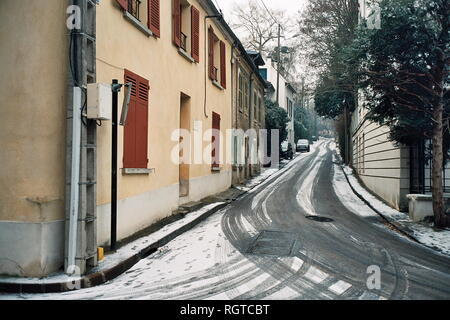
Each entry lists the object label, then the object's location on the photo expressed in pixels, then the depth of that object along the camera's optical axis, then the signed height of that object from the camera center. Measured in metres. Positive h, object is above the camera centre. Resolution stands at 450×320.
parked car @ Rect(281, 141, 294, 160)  32.98 +1.40
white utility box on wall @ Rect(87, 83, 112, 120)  5.15 +0.93
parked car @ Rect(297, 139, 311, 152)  44.62 +2.41
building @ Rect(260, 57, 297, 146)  39.14 +9.16
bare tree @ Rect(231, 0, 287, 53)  35.41 +13.81
